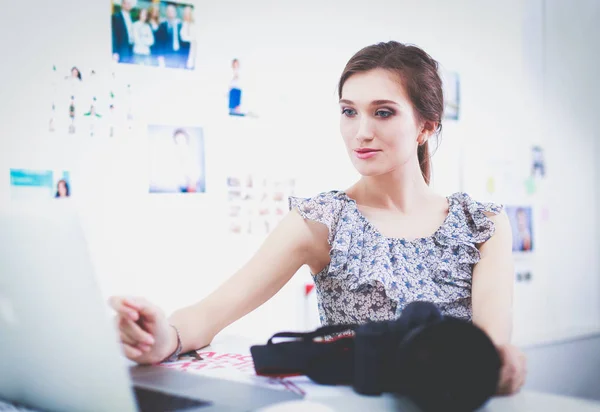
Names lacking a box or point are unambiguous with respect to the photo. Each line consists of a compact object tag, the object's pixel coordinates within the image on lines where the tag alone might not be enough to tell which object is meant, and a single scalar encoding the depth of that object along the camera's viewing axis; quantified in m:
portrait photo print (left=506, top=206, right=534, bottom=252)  3.05
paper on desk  0.73
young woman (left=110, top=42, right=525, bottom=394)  1.20
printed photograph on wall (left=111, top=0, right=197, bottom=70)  2.02
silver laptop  0.54
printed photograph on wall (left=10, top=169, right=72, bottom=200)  1.80
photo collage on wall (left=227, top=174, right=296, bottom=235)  2.26
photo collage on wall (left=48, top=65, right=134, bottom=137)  1.90
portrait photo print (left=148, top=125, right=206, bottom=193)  2.09
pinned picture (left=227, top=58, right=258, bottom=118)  2.25
